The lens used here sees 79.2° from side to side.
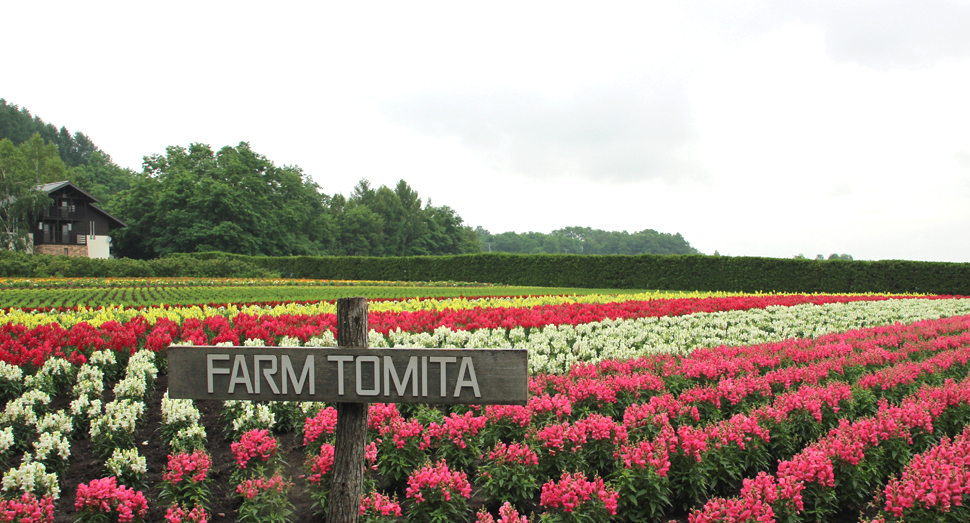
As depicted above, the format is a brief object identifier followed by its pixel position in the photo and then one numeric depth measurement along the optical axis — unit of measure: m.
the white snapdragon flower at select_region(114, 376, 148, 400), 5.23
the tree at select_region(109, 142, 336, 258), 47.03
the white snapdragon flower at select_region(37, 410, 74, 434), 4.52
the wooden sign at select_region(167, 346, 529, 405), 2.34
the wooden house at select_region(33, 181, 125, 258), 50.59
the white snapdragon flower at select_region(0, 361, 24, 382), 5.37
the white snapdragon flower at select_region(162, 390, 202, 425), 4.55
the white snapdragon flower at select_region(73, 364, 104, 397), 5.31
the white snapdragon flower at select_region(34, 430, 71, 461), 4.04
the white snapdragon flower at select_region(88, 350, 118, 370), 5.96
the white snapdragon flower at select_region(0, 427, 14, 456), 4.12
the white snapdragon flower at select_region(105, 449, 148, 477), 3.87
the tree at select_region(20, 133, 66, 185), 60.81
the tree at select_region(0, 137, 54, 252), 43.16
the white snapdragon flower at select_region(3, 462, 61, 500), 3.57
